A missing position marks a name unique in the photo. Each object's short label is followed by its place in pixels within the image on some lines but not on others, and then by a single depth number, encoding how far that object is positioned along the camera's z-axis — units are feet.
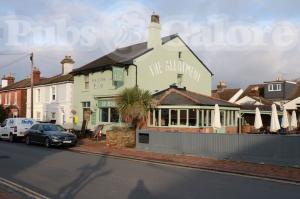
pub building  69.09
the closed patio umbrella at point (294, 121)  72.59
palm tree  60.55
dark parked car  58.10
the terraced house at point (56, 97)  97.91
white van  70.75
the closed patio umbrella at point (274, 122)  57.99
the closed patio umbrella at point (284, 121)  62.64
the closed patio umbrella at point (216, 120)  56.69
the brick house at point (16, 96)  119.30
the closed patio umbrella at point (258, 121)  61.61
